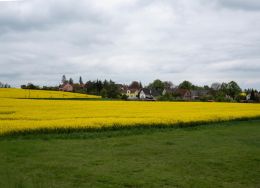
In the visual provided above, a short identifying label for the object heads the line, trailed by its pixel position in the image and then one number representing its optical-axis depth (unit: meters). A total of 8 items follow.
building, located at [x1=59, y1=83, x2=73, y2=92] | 139.95
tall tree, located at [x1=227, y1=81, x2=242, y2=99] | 129.52
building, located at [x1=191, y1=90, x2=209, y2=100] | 125.53
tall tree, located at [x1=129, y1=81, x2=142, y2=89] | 174.39
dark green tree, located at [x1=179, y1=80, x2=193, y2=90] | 155.00
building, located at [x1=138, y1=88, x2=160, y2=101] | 121.16
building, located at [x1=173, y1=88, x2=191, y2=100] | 123.88
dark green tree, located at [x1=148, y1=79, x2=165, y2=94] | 155.38
